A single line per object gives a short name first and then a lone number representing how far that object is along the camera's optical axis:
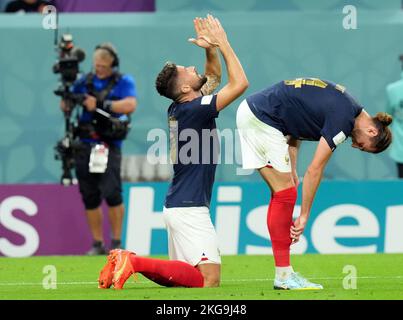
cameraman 13.91
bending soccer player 9.18
